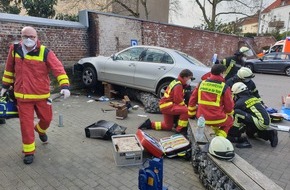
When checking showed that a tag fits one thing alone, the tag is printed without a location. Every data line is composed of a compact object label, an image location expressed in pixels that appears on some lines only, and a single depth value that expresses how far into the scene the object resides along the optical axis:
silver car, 7.79
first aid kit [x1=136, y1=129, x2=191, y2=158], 4.35
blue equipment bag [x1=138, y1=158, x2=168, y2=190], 2.84
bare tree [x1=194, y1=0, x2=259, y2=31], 28.80
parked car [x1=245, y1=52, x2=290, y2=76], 19.46
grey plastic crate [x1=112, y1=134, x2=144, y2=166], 4.04
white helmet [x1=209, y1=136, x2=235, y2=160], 3.23
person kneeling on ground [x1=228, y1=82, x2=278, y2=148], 5.25
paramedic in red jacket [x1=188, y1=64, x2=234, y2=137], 4.51
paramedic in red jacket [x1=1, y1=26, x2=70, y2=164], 3.89
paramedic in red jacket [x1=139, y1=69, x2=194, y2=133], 5.52
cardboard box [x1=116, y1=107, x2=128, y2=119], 6.71
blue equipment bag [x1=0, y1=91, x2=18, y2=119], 4.02
